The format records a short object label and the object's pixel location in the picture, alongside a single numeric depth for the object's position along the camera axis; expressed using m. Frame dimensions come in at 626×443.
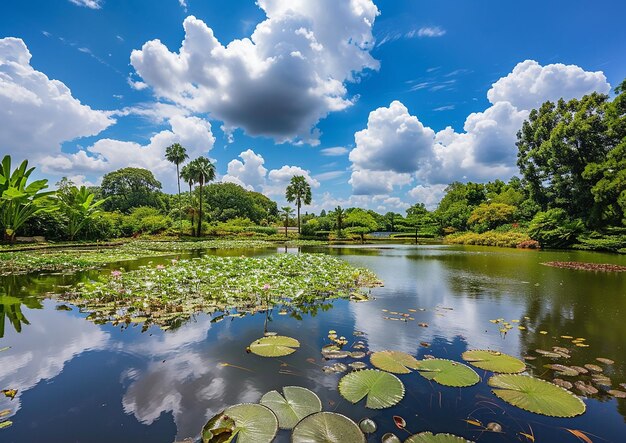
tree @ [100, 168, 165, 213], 61.38
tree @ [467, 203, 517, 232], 39.94
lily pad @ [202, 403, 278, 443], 2.46
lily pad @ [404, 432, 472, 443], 2.43
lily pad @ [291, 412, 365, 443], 2.48
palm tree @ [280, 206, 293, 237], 45.97
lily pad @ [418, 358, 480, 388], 3.51
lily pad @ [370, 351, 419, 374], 3.86
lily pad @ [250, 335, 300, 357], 4.32
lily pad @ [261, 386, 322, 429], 2.75
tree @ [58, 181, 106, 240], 25.81
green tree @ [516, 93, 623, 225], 24.64
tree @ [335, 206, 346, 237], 46.45
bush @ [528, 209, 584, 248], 25.64
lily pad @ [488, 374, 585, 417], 2.95
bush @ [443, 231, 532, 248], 29.98
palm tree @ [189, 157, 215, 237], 38.53
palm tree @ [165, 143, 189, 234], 40.31
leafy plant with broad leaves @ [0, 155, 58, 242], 17.95
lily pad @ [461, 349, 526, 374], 3.83
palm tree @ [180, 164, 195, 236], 39.09
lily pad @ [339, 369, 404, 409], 3.12
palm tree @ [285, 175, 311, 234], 46.56
